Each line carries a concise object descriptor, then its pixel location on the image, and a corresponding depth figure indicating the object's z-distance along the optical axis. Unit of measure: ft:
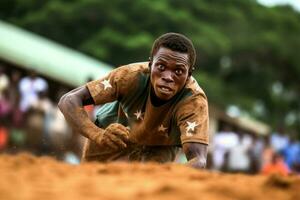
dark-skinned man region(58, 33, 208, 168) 18.75
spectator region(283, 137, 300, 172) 55.67
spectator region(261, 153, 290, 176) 48.03
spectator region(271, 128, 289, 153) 71.62
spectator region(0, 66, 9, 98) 40.96
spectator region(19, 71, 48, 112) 42.77
